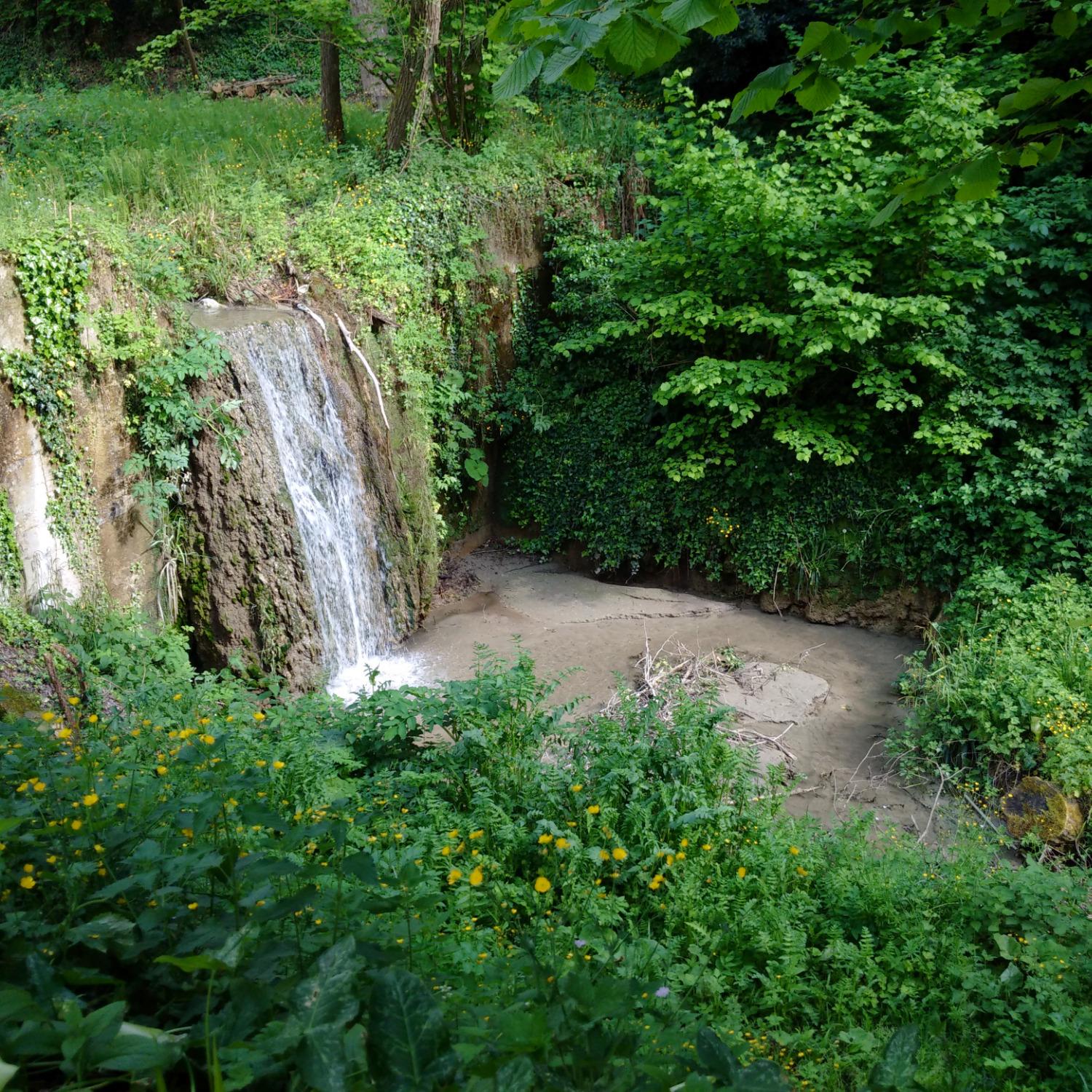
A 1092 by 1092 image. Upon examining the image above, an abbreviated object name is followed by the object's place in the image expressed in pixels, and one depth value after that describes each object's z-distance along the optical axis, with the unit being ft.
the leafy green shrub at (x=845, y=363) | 26.61
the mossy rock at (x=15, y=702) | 13.37
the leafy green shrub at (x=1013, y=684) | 20.03
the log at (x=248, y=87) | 51.13
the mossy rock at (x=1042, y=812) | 18.51
